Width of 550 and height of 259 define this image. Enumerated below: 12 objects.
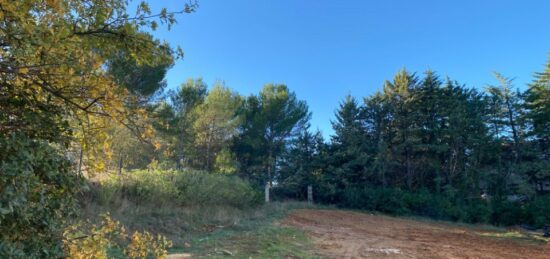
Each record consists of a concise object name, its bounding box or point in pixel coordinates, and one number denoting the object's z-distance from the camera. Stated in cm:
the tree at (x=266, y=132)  2438
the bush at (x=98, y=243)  185
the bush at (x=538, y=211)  1548
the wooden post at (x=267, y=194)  1681
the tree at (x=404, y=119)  2188
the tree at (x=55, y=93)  146
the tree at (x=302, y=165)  2219
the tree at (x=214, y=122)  2148
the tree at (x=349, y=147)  2170
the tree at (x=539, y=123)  1941
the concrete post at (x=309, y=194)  2074
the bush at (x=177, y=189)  922
